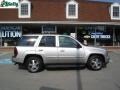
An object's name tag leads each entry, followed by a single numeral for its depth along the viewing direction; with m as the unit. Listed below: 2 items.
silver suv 5.06
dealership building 10.78
